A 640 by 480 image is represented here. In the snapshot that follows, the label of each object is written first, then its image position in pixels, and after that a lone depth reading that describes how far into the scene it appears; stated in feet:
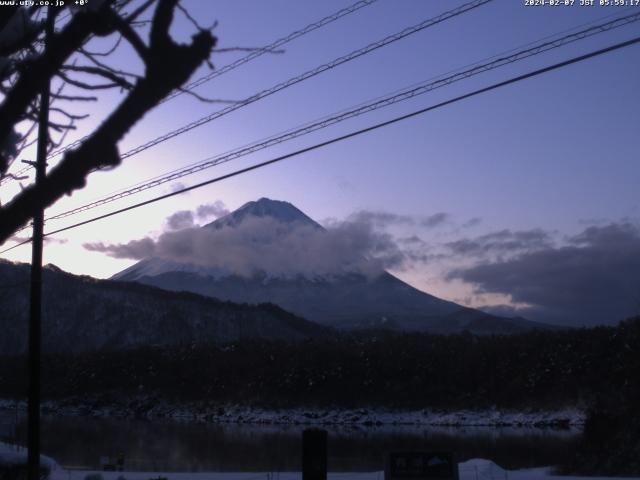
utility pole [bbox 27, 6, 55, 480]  49.26
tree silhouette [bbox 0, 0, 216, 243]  12.34
